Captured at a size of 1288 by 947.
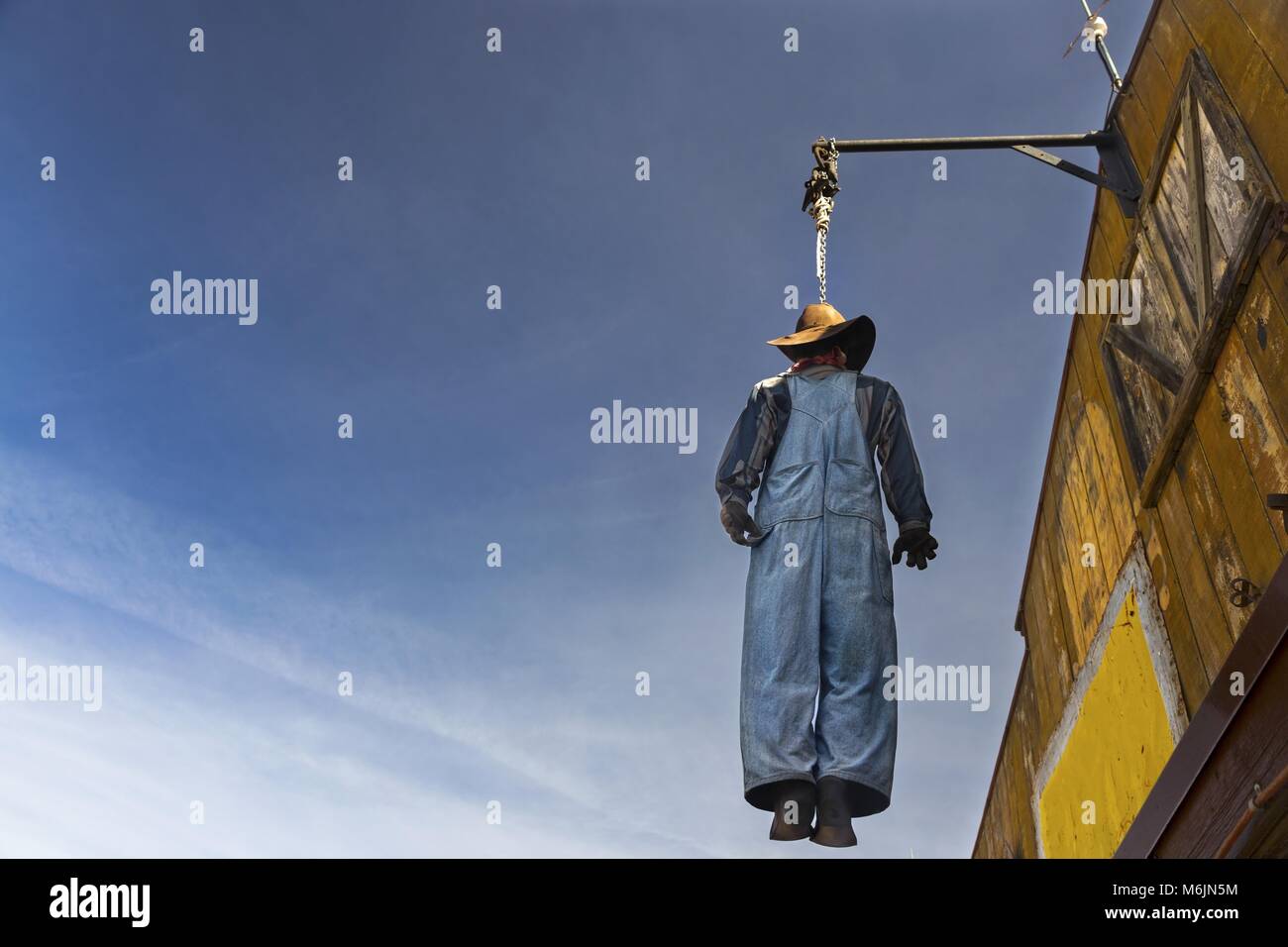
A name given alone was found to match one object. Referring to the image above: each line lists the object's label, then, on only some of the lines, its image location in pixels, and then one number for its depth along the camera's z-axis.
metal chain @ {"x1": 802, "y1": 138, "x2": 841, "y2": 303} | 3.73
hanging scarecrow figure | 2.83
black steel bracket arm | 5.41
